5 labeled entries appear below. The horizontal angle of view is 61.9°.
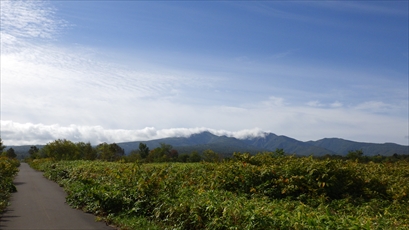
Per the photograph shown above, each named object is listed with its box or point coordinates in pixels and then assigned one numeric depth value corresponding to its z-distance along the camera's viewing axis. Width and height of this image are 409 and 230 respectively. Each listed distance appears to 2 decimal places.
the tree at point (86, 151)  58.37
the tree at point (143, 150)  60.07
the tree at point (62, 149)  53.59
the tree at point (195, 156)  45.10
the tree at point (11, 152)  81.71
